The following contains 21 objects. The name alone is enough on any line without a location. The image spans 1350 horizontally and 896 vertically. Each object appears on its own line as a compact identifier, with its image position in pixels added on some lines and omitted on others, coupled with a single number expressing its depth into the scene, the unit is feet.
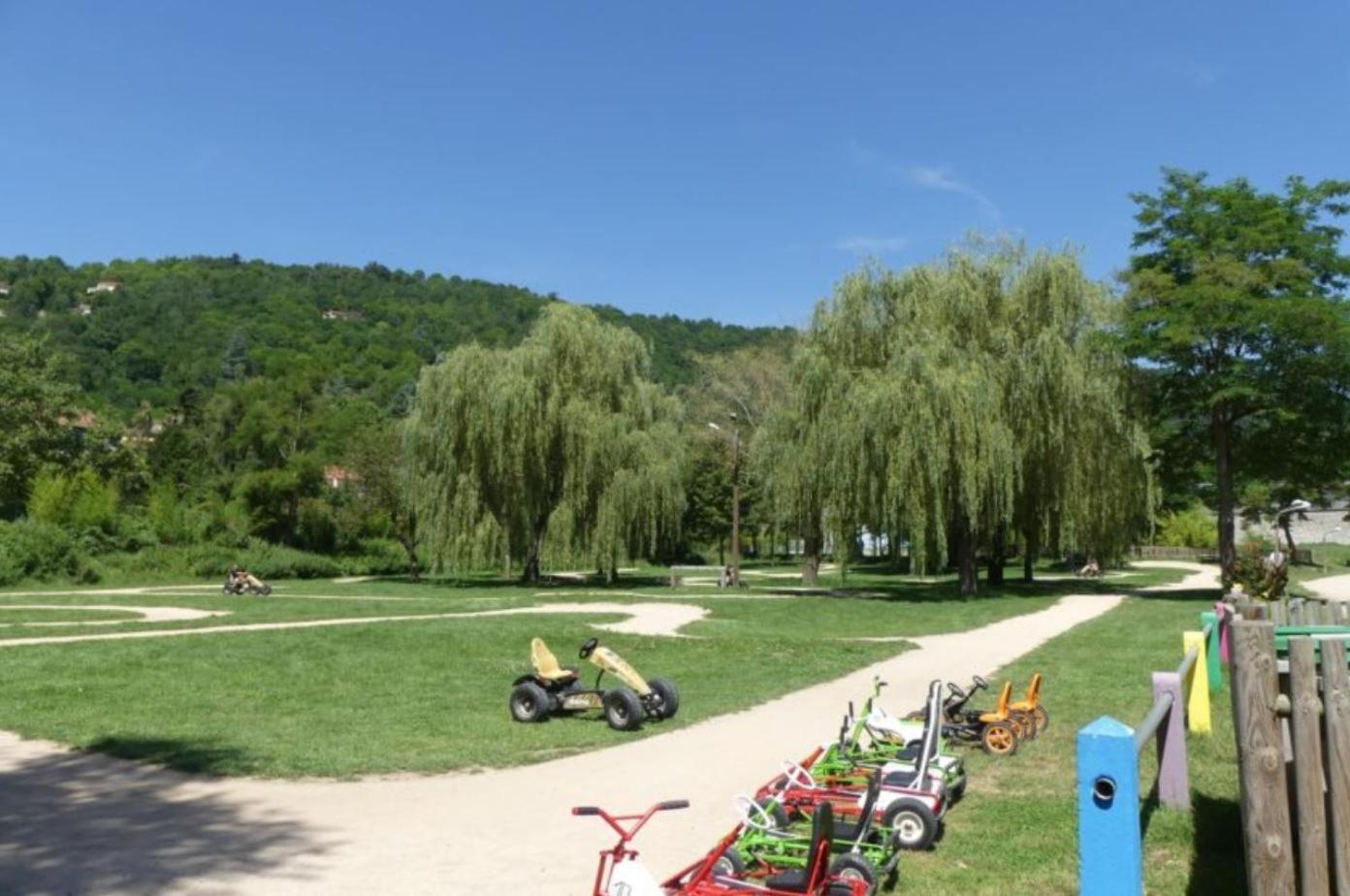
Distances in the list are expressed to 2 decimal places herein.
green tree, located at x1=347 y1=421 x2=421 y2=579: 153.58
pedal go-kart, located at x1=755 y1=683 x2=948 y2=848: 19.01
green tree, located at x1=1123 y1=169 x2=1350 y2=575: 89.15
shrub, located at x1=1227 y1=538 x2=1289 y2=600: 69.36
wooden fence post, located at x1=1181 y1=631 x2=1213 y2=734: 29.63
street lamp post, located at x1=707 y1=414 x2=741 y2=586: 119.34
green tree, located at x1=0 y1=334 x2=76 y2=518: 150.61
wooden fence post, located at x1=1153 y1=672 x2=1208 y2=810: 21.09
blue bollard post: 11.08
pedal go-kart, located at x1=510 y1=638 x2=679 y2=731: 32.09
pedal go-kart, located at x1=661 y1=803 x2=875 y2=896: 14.58
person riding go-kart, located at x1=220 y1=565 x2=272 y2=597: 106.63
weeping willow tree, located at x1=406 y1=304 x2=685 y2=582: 108.47
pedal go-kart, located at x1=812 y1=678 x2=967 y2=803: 21.83
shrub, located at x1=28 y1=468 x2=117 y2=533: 146.61
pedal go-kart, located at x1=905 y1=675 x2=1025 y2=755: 27.71
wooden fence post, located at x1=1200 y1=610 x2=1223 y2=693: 36.52
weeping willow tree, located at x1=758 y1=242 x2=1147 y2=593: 85.87
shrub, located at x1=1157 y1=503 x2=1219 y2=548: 226.58
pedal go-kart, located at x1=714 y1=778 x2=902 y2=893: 15.90
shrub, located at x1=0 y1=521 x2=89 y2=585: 121.80
